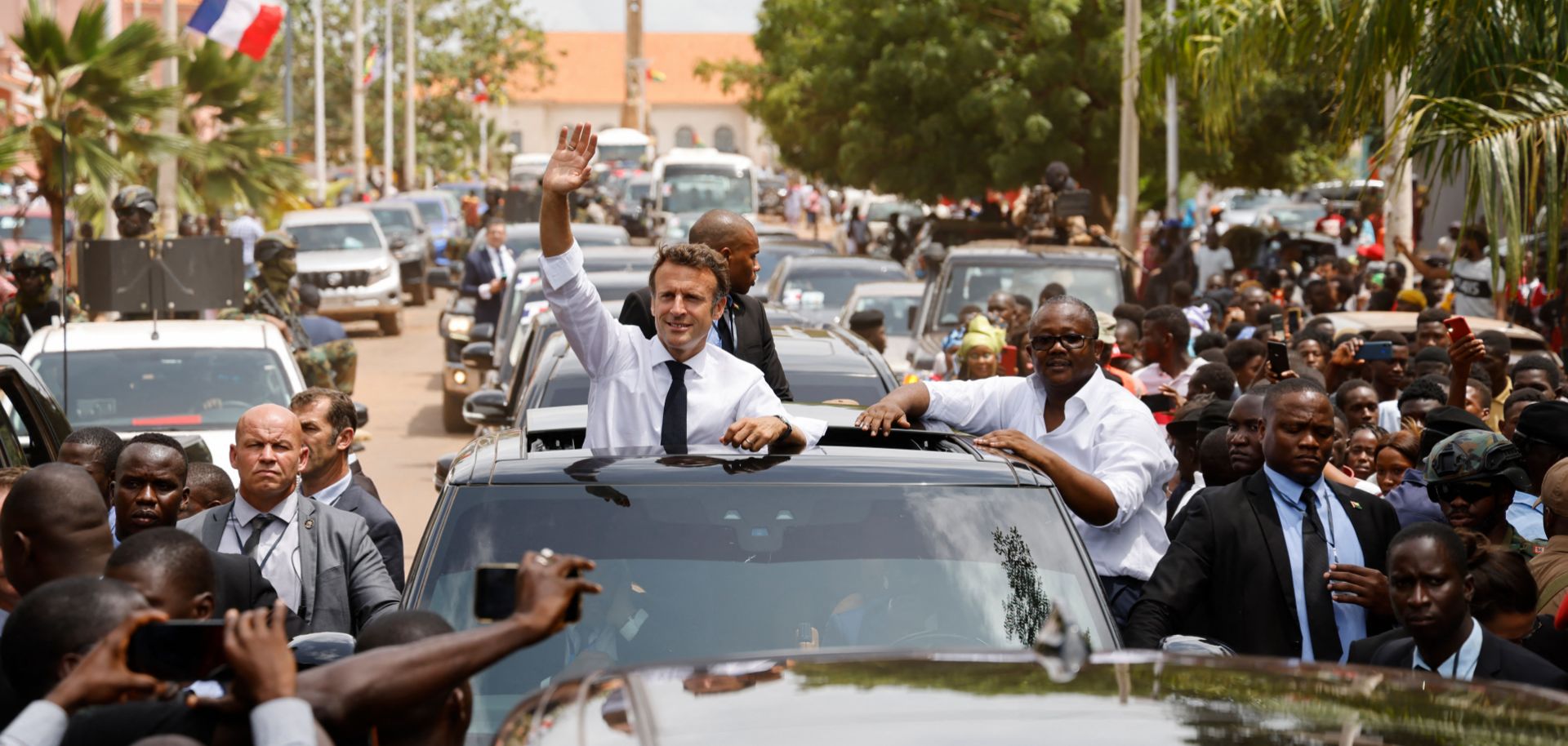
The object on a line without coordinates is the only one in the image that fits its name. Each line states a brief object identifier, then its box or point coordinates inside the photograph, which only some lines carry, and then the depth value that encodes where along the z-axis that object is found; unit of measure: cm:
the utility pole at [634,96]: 8950
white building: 12500
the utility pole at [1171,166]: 2505
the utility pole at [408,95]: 5412
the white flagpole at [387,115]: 5234
